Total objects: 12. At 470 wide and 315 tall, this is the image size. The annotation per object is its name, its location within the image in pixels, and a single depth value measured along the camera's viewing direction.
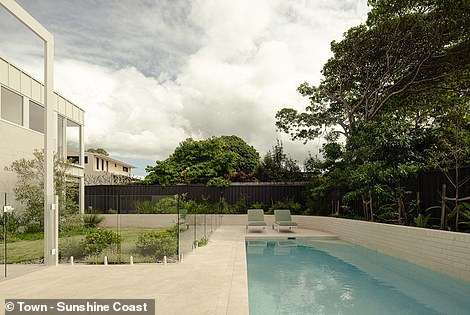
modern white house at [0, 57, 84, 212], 13.57
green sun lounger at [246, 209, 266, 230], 15.82
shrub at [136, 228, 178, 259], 8.38
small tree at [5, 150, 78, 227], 12.85
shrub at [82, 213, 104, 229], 10.72
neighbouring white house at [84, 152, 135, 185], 24.08
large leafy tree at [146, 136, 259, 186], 23.55
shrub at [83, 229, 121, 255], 8.41
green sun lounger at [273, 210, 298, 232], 16.22
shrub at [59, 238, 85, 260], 8.50
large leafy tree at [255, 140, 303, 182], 20.92
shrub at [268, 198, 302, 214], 18.58
